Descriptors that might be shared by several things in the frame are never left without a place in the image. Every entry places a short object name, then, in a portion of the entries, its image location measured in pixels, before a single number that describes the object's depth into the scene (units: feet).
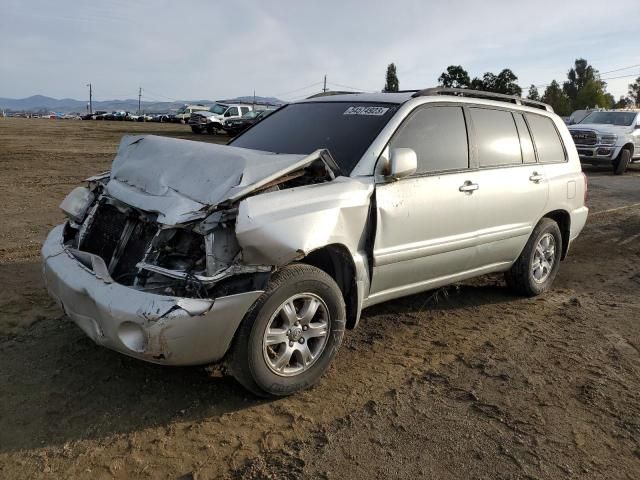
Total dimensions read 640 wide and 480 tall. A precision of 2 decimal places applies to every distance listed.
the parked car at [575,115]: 87.66
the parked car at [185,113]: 160.19
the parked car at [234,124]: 91.29
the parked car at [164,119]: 172.84
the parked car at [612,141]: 51.75
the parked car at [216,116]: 92.07
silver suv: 9.29
